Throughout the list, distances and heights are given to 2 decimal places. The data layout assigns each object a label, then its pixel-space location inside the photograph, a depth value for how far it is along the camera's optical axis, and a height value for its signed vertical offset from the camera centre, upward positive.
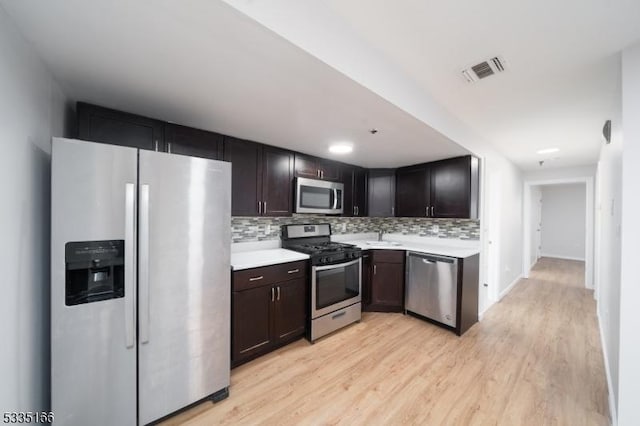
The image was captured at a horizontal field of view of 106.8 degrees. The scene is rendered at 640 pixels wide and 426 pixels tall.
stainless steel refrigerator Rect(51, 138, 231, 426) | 1.22 -0.43
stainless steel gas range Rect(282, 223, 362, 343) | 2.48 -0.77
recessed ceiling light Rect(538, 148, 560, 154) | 3.43 +0.93
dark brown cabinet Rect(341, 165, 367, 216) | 3.41 +0.32
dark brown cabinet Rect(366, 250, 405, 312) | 3.15 -0.91
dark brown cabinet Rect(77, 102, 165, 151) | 1.62 +0.59
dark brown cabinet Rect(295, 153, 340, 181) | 2.86 +0.56
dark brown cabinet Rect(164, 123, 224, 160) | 1.94 +0.59
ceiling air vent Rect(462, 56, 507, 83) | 1.53 +0.98
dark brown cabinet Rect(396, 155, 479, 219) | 2.91 +0.32
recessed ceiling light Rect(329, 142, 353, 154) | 2.57 +0.72
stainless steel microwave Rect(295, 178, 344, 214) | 2.80 +0.19
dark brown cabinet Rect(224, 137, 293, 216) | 2.33 +0.35
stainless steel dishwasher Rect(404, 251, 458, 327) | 2.69 -0.89
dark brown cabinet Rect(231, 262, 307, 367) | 2.02 -0.90
